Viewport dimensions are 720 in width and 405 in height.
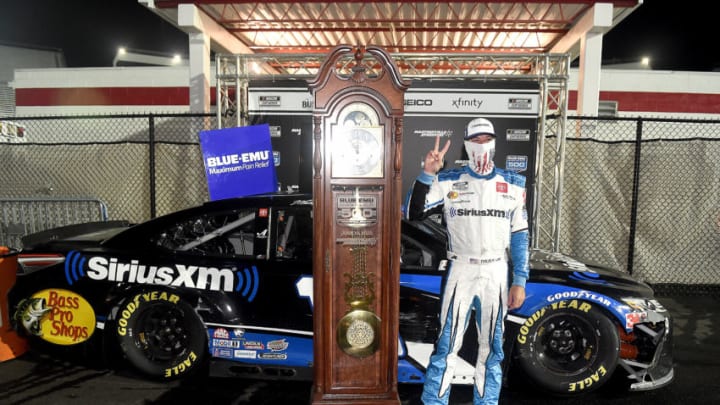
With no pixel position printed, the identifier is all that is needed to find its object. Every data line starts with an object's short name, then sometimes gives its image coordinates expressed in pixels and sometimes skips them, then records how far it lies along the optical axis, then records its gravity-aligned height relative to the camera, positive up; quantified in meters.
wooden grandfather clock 2.62 -0.31
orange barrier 3.76 -1.12
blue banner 4.44 +0.12
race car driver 2.79 -0.47
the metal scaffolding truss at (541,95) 5.86 +1.03
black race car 3.13 -0.90
